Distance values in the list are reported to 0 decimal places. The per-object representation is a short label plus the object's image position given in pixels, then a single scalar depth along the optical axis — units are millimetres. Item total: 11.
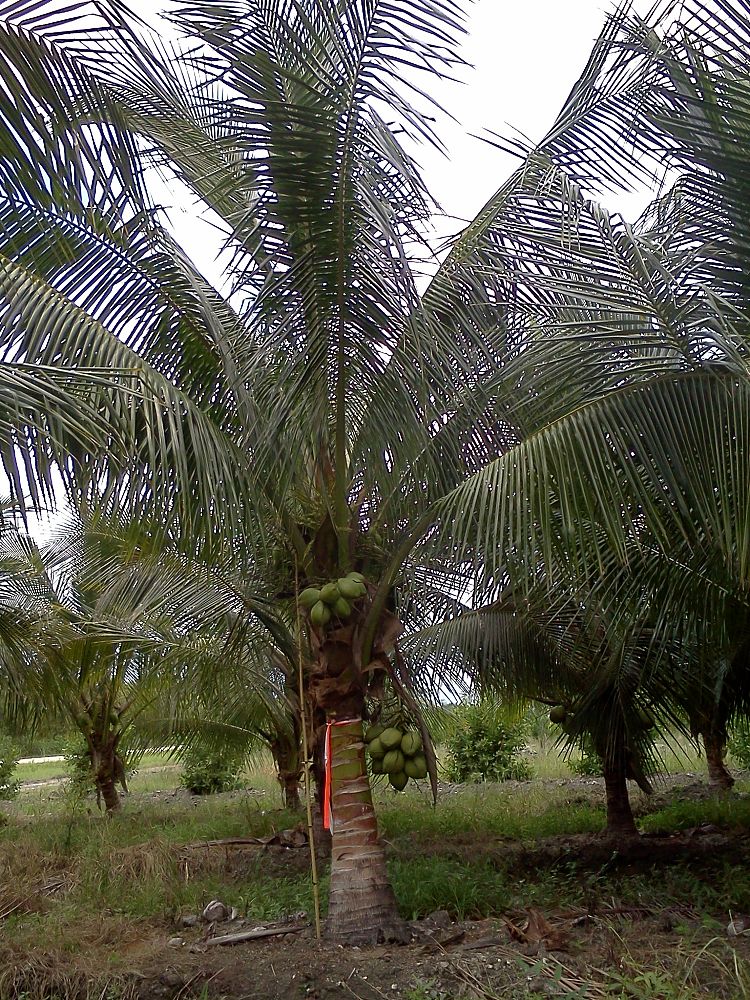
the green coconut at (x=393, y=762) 4793
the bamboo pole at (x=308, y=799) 4289
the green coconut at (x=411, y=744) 4801
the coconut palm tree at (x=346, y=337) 3420
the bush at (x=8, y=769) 16311
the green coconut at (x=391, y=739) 4844
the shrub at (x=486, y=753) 15055
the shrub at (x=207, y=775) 15180
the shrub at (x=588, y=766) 13891
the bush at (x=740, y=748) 13210
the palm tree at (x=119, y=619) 6039
